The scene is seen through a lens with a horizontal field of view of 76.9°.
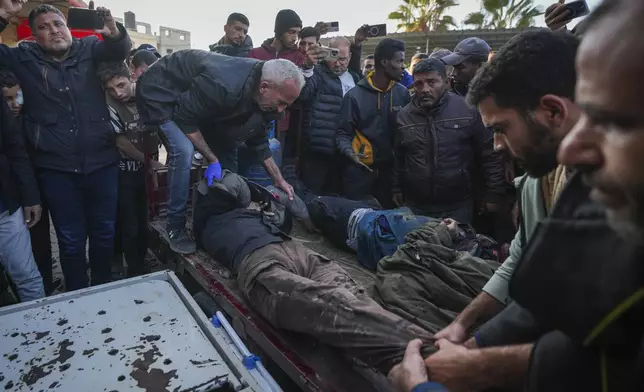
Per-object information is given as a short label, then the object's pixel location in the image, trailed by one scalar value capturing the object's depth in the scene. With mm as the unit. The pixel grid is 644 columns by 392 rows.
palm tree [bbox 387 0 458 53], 21125
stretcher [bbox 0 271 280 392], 1354
